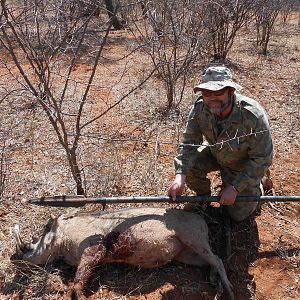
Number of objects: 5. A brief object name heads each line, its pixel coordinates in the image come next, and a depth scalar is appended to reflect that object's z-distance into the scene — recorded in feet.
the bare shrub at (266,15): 25.97
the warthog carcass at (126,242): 10.37
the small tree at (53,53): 10.83
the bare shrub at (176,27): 17.29
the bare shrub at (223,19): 21.83
